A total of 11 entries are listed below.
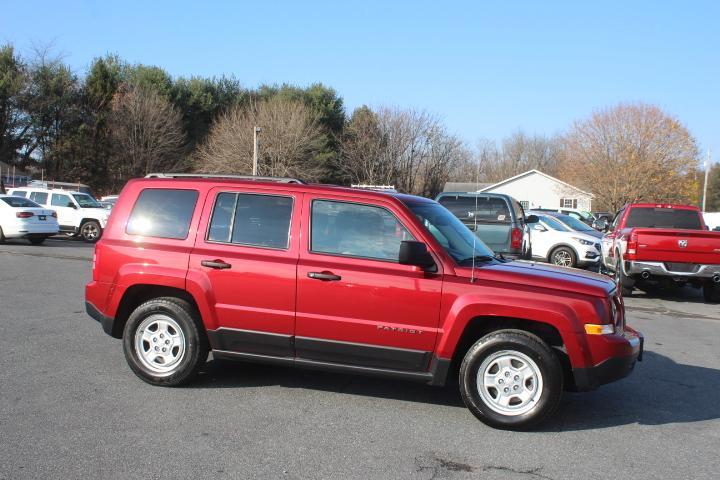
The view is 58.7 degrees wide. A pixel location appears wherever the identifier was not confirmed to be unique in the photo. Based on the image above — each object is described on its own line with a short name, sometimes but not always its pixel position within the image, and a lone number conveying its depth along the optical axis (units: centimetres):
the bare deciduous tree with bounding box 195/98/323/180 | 4441
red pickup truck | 1172
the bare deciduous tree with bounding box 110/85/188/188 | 4619
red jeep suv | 487
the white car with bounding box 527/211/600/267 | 1780
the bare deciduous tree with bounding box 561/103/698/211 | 4875
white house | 6838
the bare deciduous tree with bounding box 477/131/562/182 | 9462
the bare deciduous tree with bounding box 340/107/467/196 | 4888
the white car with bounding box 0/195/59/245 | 1922
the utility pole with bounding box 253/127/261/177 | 3482
